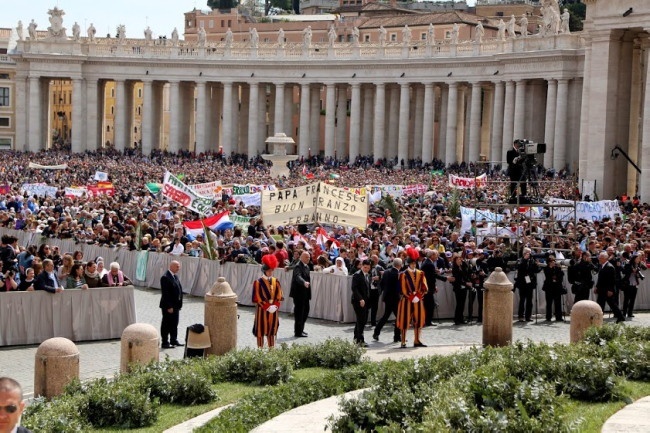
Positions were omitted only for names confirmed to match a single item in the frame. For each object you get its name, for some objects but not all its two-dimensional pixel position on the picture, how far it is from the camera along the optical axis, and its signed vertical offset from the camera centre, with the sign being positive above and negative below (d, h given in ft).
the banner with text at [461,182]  180.75 -2.51
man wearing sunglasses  31.17 -6.59
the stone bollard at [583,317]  74.18 -9.23
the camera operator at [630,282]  97.04 -9.11
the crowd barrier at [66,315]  83.61 -11.45
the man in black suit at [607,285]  92.85 -9.03
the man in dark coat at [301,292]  88.17 -9.69
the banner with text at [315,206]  112.88 -4.26
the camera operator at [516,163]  98.17 +0.33
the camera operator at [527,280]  96.22 -9.11
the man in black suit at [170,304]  83.92 -10.29
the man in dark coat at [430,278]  91.45 -8.81
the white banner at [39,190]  171.01 -5.14
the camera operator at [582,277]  95.96 -8.68
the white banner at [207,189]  160.48 -4.14
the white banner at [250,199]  158.30 -5.31
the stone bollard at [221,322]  73.20 -9.97
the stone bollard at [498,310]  77.51 -9.31
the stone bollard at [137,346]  65.67 -10.43
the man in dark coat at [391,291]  85.40 -9.10
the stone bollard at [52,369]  60.39 -10.84
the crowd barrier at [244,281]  97.09 -10.63
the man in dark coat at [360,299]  83.92 -9.62
